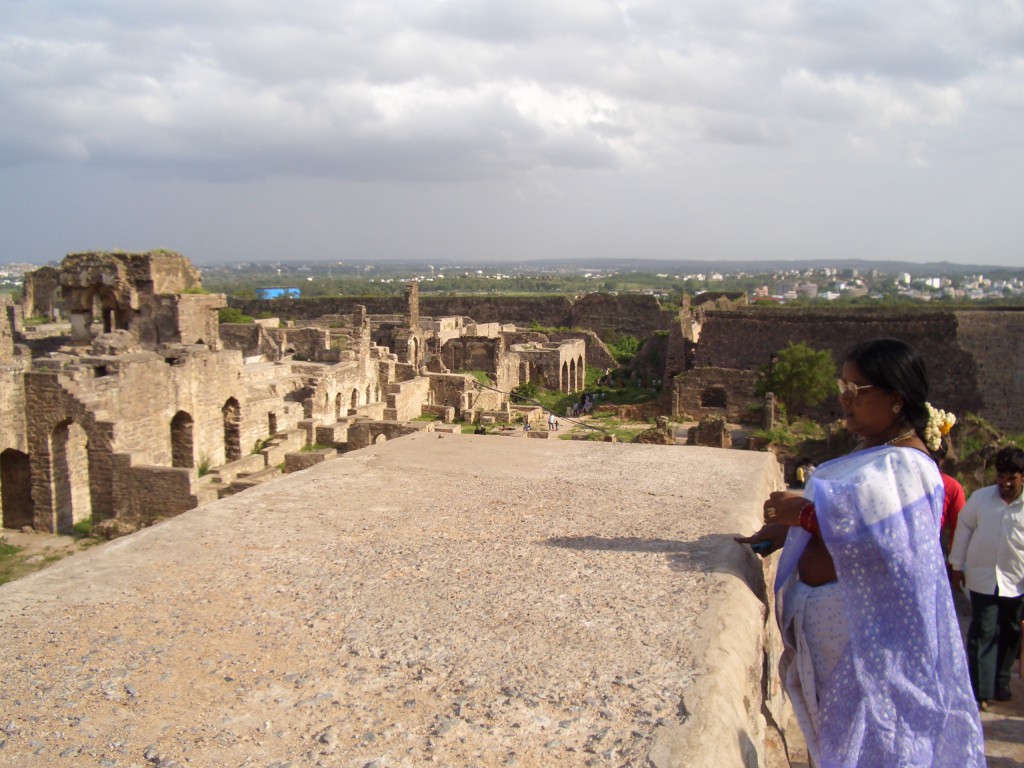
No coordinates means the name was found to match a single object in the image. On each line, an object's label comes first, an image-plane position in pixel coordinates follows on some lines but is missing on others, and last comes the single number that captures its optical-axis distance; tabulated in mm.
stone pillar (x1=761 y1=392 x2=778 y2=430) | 21953
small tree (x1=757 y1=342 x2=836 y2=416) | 23641
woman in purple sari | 2377
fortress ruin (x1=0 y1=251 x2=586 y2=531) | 11023
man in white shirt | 4340
